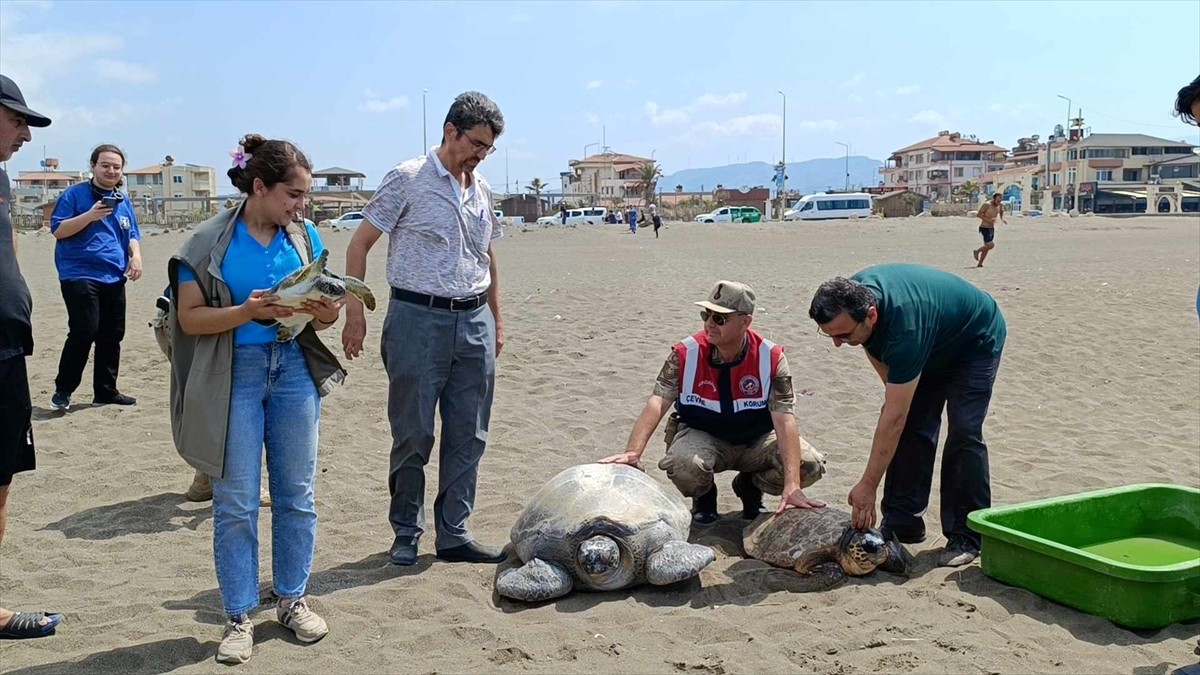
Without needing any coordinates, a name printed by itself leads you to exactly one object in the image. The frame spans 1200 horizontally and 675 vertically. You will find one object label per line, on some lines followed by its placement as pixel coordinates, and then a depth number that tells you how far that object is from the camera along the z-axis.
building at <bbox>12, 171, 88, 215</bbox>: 71.00
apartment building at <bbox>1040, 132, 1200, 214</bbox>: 68.75
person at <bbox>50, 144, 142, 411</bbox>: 6.42
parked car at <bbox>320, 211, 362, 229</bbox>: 42.34
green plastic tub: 3.51
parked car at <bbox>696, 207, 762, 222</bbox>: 47.56
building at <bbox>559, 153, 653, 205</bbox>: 104.69
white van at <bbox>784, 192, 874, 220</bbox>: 44.91
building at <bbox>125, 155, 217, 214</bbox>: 87.19
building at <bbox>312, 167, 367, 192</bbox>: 83.85
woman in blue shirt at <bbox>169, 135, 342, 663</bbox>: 3.20
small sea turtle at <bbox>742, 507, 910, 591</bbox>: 4.04
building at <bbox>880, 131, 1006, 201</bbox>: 97.69
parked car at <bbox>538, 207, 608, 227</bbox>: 50.47
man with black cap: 3.34
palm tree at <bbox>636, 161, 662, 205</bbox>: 85.56
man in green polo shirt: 3.88
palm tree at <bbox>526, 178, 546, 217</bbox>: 99.75
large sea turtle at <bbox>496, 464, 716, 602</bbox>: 3.90
